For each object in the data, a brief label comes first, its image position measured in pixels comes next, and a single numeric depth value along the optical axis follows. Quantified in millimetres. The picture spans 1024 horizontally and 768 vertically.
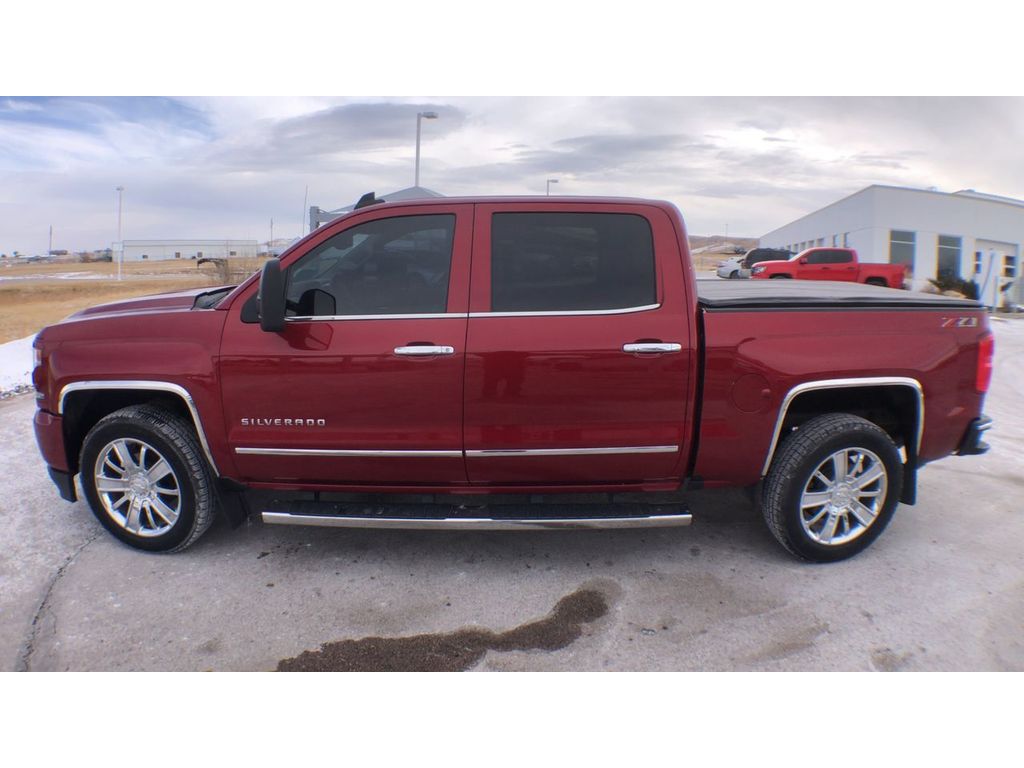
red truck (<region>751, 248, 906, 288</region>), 22547
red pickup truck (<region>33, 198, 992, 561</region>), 3531
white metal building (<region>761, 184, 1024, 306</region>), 33281
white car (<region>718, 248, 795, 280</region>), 29541
